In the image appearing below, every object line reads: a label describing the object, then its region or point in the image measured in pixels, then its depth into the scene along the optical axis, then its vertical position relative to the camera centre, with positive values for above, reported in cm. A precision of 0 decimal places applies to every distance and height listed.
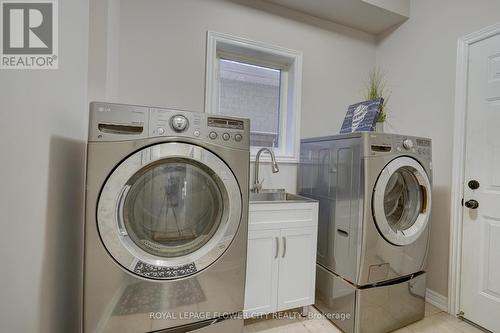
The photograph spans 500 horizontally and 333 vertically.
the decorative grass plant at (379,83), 252 +91
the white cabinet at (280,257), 157 -62
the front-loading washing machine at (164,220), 101 -28
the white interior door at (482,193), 165 -15
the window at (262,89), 216 +71
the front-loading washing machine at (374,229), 152 -41
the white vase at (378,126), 183 +32
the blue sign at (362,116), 181 +41
